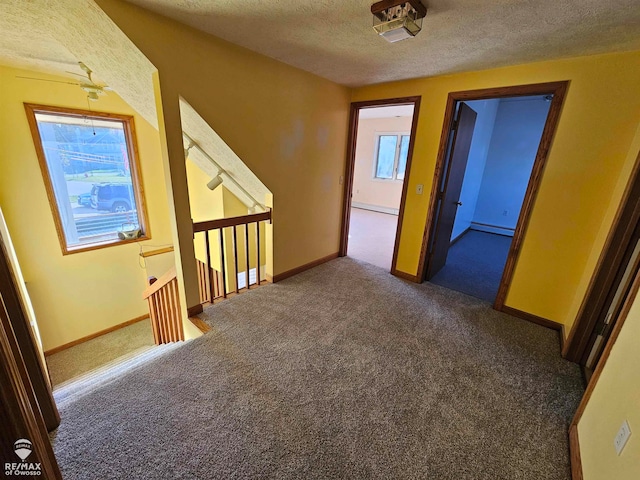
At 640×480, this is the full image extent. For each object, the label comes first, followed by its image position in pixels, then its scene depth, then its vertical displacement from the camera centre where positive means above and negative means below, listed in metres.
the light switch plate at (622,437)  0.97 -0.94
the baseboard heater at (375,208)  7.20 -1.19
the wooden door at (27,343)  1.13 -0.88
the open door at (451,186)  2.76 -0.19
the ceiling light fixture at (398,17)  1.34 +0.77
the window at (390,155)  6.86 +0.26
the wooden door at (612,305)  1.70 -0.82
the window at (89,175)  2.98 -0.31
